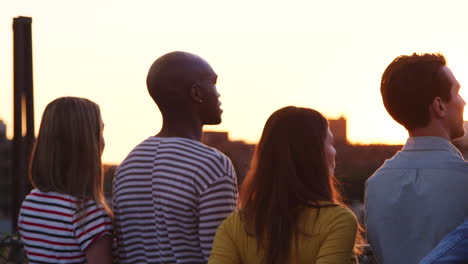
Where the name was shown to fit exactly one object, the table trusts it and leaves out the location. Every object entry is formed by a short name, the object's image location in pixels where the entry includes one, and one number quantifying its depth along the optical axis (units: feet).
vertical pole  21.97
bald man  12.59
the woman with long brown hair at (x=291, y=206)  11.42
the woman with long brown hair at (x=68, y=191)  13.09
